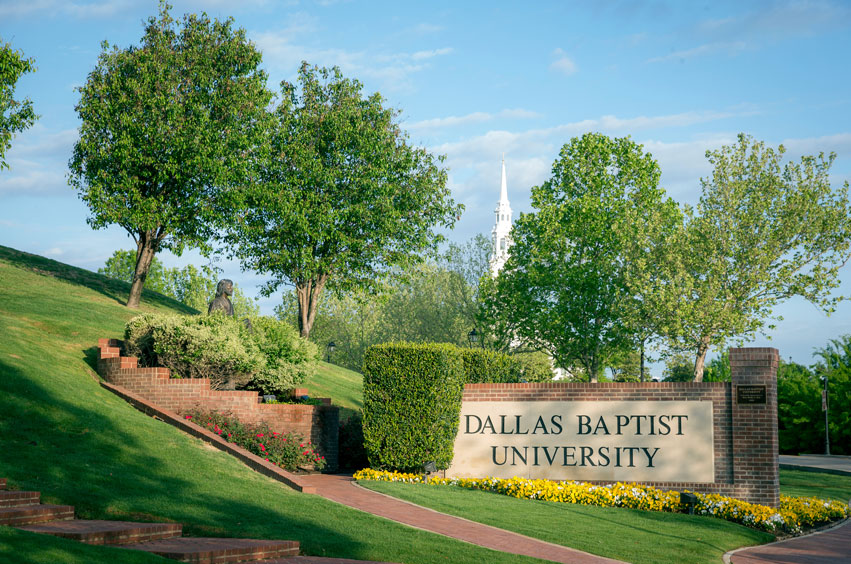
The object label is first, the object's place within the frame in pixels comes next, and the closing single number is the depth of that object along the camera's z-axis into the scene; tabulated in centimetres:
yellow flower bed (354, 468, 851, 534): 1636
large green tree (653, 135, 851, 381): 3728
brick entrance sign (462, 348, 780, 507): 1783
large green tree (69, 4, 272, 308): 3195
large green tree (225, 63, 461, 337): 3547
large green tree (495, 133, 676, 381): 3884
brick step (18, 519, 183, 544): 946
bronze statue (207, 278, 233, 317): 2262
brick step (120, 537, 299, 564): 934
